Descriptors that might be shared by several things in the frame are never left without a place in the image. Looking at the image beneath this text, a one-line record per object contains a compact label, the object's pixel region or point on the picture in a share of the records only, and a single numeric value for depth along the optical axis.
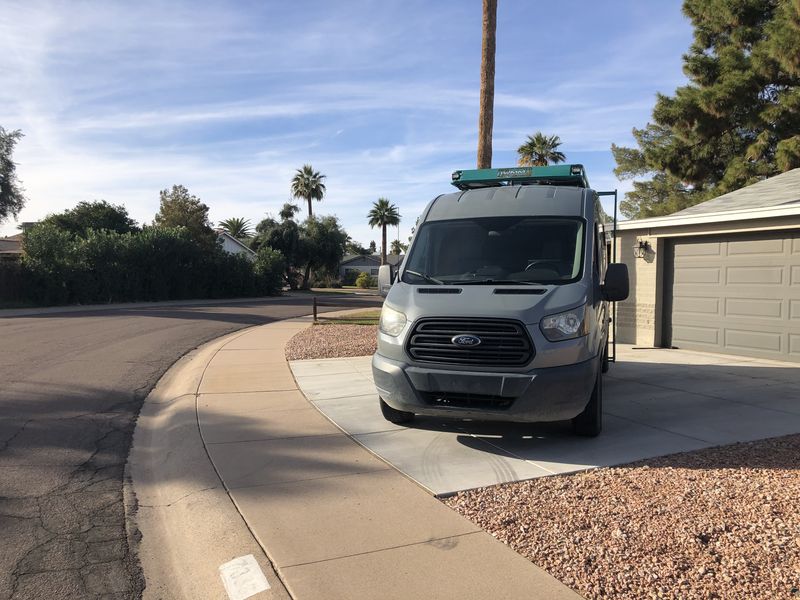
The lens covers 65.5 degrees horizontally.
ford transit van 5.32
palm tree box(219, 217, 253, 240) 78.25
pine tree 21.20
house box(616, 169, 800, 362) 10.66
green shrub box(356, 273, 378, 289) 60.69
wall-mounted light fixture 13.05
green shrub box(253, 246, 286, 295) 42.19
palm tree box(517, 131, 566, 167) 37.44
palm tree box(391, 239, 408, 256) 116.38
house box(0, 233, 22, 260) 56.67
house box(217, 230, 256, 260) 61.00
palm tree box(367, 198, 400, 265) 86.62
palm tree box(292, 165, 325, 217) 70.38
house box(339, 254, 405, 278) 98.57
